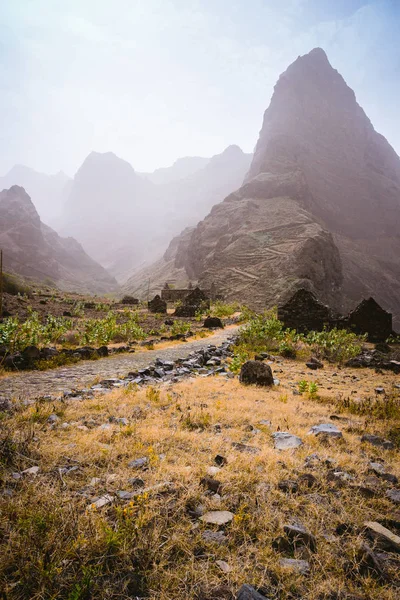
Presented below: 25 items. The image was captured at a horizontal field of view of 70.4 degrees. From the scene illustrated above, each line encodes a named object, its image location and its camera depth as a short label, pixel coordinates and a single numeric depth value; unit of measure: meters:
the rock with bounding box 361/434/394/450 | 3.87
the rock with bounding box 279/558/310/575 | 1.86
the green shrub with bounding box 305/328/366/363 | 11.31
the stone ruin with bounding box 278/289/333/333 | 17.52
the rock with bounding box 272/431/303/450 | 3.67
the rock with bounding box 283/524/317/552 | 2.07
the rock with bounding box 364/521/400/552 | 2.12
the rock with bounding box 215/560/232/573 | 1.81
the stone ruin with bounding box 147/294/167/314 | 29.50
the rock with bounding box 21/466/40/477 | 2.62
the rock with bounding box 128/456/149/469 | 2.95
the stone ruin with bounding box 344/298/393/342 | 16.55
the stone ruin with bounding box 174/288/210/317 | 32.03
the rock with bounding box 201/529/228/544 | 2.05
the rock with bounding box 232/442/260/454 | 3.40
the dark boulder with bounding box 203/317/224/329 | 21.50
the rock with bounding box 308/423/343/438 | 3.99
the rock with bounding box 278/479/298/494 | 2.70
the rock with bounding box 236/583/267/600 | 1.61
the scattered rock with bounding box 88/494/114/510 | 2.18
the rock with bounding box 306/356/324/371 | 9.88
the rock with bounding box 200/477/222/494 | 2.64
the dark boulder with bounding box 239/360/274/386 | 6.91
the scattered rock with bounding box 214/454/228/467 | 3.11
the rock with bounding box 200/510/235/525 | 2.24
